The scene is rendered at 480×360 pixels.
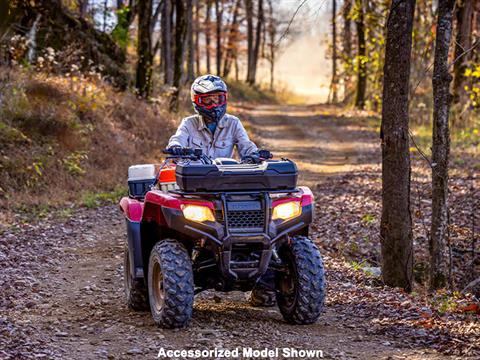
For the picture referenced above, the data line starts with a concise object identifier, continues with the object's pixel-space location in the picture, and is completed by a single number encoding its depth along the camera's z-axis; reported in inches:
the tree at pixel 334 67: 1839.9
